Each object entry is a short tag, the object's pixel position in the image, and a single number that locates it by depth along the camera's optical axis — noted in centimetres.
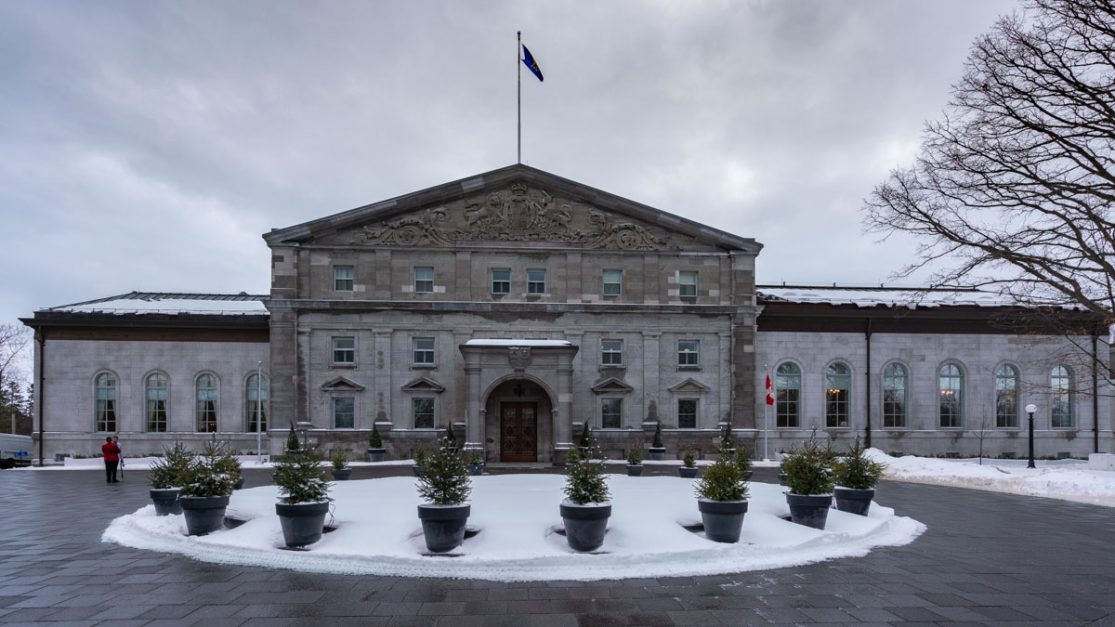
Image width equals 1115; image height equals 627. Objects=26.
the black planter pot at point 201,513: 1322
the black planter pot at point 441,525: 1155
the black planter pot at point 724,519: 1234
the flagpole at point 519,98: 3365
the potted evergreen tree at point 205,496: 1323
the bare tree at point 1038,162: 1920
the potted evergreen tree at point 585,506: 1168
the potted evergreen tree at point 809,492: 1385
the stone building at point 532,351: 3209
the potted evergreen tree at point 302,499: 1204
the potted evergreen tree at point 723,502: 1238
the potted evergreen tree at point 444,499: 1158
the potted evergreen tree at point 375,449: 3095
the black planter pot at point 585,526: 1166
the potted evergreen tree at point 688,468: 2119
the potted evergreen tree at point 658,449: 3150
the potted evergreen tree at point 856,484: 1545
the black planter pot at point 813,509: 1382
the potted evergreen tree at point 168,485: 1463
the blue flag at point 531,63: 3294
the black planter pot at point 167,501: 1466
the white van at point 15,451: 3322
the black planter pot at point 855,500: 1542
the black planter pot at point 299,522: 1202
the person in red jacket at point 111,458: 2489
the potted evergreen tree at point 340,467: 1997
